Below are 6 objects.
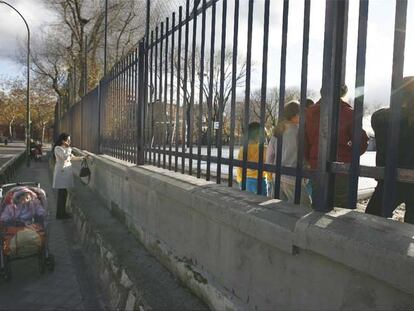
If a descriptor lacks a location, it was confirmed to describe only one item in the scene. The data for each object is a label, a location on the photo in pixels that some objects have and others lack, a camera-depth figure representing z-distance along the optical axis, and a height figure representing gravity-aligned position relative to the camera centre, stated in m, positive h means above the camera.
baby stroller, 5.64 -1.26
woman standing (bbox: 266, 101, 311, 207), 3.89 -0.14
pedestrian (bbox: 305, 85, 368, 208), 3.13 -0.04
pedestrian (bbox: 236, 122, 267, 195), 4.46 -0.23
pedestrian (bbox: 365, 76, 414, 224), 2.73 -0.06
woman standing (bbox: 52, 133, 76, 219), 9.53 -0.94
